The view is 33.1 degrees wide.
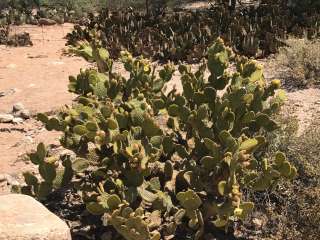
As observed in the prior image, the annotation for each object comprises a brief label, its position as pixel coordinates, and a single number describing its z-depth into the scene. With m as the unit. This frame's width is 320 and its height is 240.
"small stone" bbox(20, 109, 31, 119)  7.46
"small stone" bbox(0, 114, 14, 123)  7.34
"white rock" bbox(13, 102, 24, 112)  7.67
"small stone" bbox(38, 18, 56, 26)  15.01
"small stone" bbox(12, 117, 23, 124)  7.31
